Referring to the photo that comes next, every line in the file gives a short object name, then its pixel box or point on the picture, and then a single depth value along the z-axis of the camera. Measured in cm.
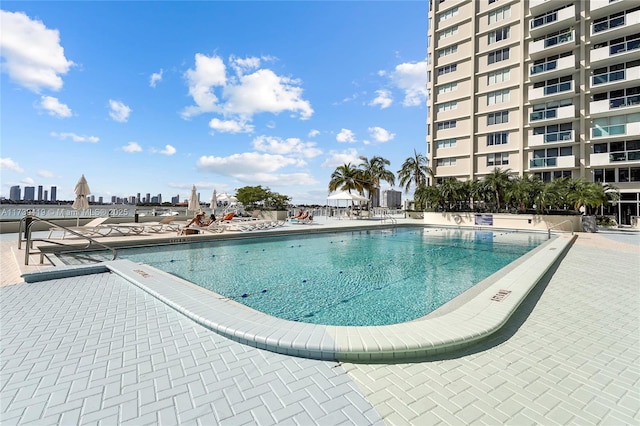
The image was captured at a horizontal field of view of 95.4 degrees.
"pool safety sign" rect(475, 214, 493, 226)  2167
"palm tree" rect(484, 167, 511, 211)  2177
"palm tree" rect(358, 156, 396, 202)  3709
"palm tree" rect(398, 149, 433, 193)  3453
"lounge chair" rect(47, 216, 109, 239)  1145
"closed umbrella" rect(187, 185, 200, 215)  1798
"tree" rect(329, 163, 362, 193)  3672
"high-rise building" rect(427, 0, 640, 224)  2309
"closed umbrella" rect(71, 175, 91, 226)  1274
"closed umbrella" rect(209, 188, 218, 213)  2167
